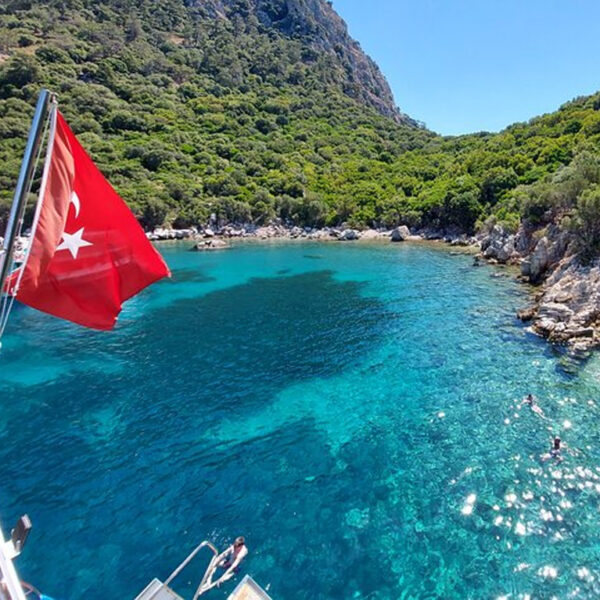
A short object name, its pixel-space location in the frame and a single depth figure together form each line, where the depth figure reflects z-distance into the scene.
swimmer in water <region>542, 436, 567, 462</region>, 16.53
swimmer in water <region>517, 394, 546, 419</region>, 19.93
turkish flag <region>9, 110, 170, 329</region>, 6.96
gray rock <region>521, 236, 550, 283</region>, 44.22
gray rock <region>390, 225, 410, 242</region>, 92.44
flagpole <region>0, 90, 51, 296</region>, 5.76
